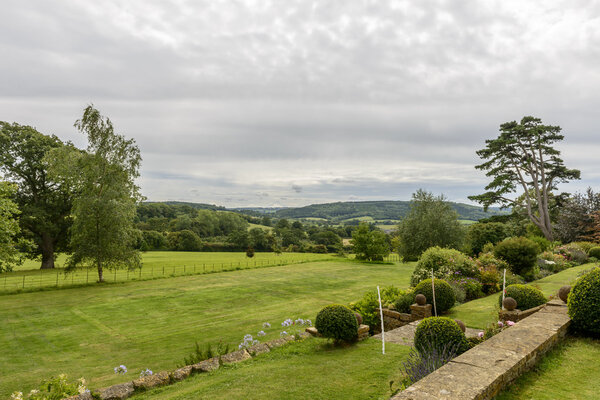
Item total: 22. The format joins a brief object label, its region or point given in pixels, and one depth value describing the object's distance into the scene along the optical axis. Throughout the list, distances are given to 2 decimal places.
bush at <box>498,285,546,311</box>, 8.41
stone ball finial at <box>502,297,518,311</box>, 7.82
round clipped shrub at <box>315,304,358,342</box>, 7.36
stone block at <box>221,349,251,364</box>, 7.21
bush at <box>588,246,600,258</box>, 20.67
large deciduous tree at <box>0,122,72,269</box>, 27.30
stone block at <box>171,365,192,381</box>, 6.62
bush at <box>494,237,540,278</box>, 16.36
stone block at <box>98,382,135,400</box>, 5.88
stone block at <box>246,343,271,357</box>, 7.61
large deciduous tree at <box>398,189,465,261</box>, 27.83
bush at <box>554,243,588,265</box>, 20.97
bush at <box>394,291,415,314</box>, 10.11
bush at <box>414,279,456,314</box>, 10.13
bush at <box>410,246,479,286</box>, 13.96
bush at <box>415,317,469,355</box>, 5.35
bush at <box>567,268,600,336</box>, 5.84
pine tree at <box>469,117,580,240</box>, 29.19
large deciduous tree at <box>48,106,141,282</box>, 22.59
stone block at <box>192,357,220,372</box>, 6.89
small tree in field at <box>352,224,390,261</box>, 40.81
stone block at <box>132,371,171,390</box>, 6.26
